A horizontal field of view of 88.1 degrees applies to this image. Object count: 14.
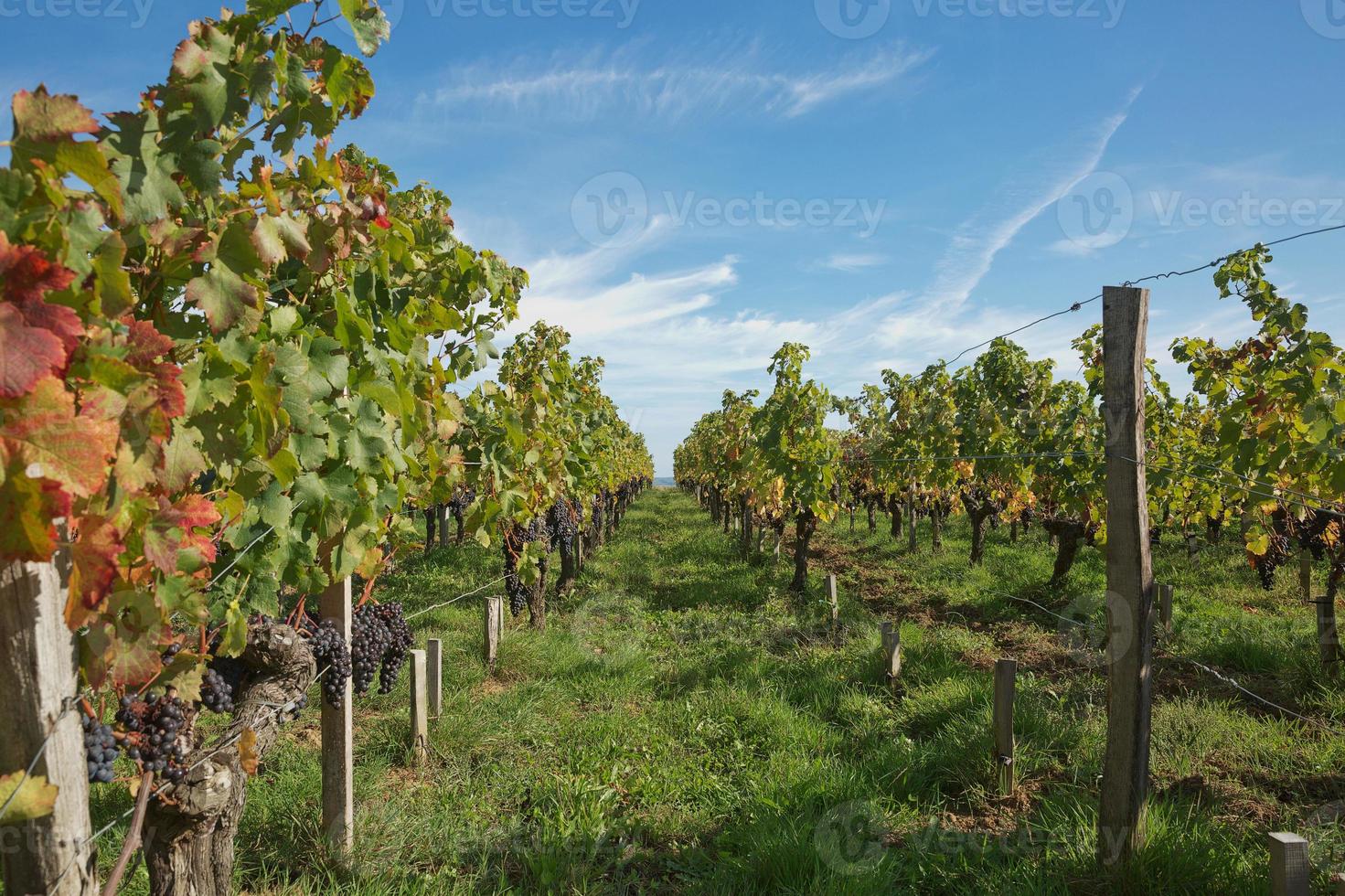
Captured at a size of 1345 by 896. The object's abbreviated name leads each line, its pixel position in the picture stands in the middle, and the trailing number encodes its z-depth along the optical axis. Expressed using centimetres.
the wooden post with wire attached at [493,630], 609
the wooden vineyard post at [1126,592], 309
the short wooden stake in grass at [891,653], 577
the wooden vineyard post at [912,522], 1334
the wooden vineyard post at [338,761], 321
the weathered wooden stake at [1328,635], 543
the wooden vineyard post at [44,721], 133
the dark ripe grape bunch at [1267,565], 730
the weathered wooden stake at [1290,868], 228
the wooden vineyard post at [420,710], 427
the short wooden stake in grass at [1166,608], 685
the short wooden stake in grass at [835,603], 766
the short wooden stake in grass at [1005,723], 406
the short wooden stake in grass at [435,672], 480
